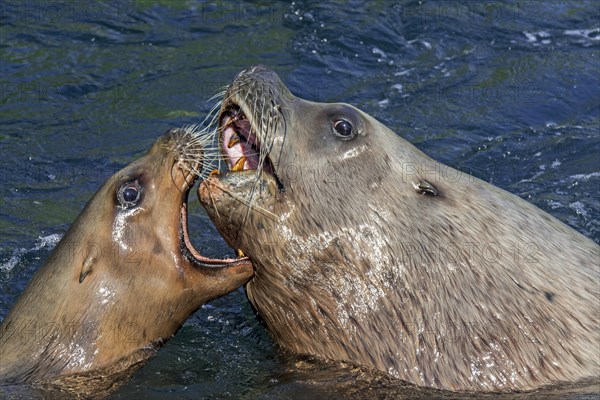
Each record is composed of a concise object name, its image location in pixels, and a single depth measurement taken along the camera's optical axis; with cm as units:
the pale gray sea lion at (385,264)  1439
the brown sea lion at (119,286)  1536
